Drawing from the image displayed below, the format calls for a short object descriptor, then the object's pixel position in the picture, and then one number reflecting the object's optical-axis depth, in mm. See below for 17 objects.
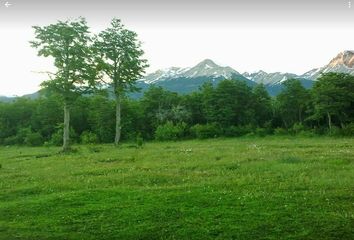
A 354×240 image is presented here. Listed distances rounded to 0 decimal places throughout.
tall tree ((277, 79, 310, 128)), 90869
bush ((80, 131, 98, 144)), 66344
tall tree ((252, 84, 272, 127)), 97562
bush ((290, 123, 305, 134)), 76144
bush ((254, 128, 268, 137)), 74000
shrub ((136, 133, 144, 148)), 47462
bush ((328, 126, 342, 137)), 66300
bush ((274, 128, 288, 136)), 76400
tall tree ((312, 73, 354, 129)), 77062
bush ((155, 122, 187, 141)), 73812
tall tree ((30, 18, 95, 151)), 41812
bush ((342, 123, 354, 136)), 65169
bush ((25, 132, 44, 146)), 70562
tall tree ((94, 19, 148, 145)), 50938
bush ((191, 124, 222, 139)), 77462
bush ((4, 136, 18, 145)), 80188
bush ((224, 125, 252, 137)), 82375
